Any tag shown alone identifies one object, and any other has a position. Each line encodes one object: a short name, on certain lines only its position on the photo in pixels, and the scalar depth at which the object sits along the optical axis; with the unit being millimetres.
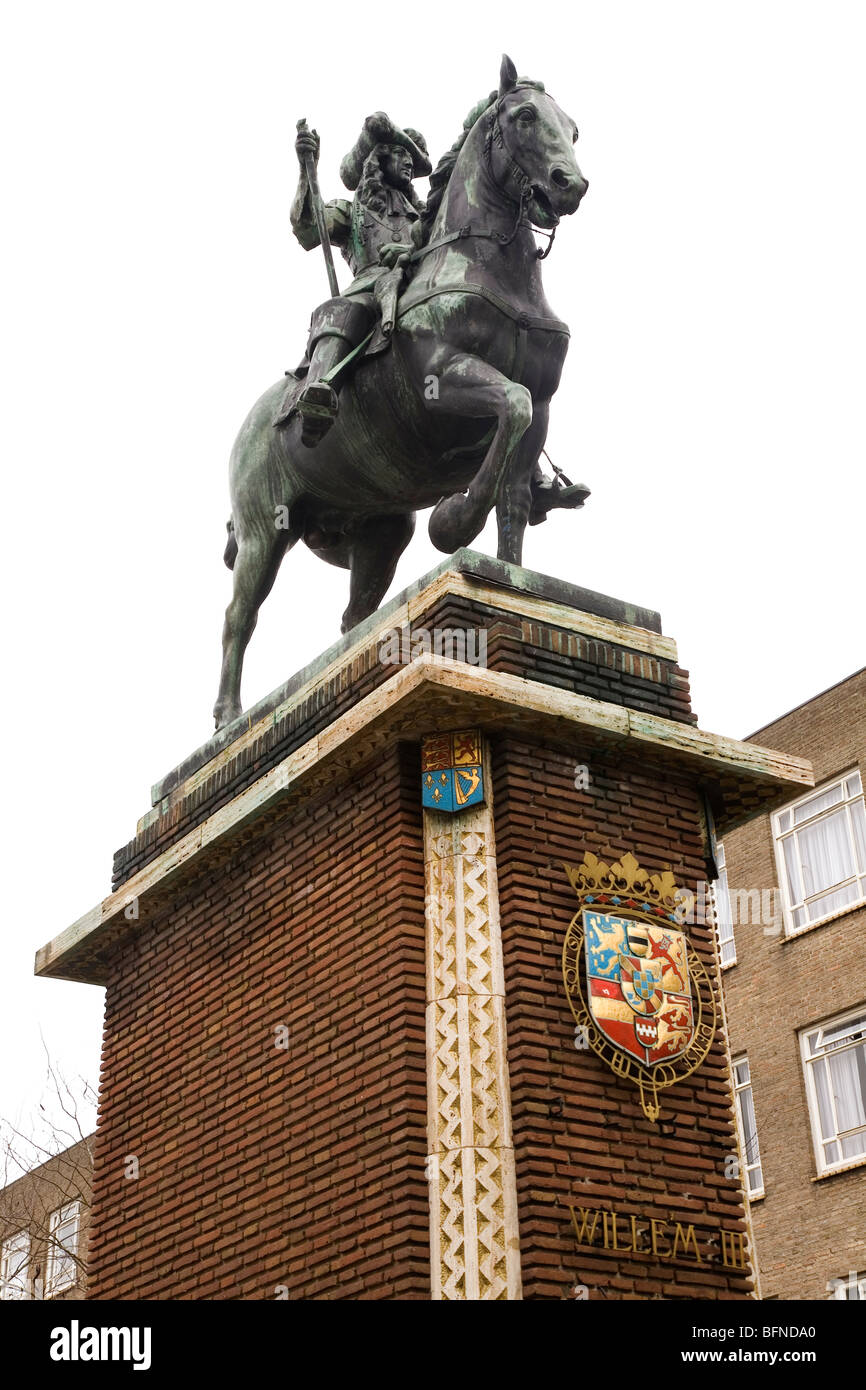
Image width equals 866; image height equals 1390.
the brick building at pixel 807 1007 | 23906
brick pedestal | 8867
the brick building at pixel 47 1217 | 29734
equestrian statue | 11188
